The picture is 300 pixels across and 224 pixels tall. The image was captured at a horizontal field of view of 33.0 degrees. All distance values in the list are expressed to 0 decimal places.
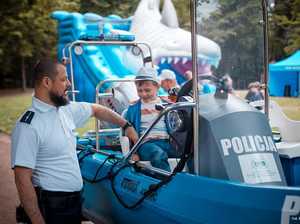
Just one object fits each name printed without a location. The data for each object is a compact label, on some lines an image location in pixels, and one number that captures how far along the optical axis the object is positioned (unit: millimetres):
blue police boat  2606
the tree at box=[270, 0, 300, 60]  15623
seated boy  3709
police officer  2854
